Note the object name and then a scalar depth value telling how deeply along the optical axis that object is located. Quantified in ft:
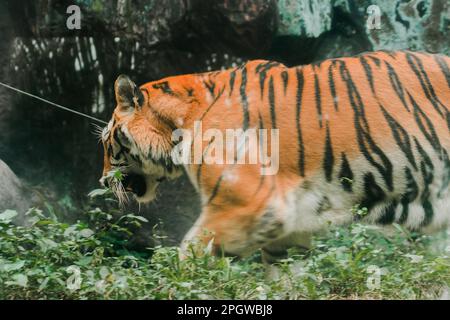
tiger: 33.65
